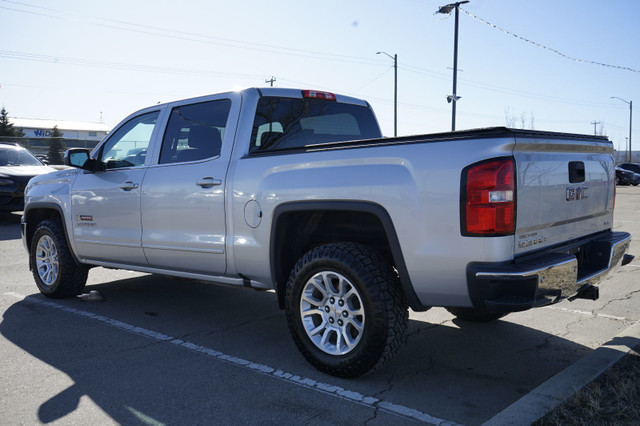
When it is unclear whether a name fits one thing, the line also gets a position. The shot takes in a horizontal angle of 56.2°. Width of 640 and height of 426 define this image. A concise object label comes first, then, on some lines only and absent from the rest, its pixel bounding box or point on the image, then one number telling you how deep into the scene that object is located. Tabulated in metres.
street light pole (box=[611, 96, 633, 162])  58.03
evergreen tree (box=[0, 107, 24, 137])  59.90
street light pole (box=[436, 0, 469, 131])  25.16
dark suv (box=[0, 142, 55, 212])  12.62
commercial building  80.75
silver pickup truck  3.30
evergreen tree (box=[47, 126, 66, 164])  41.40
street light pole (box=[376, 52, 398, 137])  34.45
